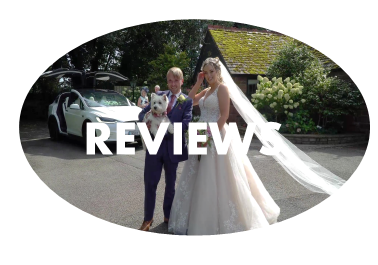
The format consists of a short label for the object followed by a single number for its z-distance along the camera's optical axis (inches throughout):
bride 116.8
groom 115.2
